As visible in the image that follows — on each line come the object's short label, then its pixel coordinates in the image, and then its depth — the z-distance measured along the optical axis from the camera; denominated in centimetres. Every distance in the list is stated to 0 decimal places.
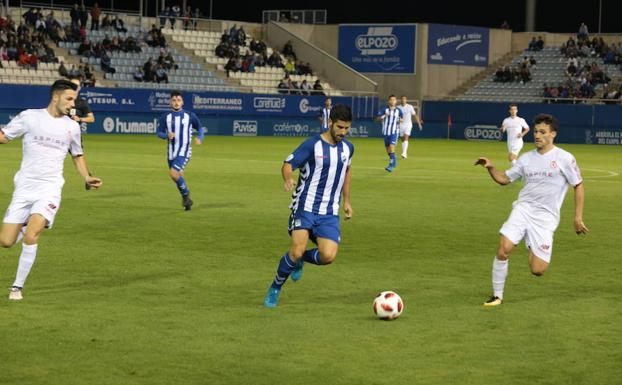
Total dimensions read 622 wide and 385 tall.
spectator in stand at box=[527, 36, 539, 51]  6675
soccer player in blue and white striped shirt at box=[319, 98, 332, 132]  4569
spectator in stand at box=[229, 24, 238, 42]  6110
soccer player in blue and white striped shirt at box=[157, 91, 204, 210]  2041
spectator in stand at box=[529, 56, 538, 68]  6481
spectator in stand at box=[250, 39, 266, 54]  6131
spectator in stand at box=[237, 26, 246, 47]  6162
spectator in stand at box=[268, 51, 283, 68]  6106
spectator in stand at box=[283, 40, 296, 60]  6358
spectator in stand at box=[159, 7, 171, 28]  5969
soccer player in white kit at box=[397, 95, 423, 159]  3734
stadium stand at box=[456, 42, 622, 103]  5997
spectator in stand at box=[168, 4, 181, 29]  6044
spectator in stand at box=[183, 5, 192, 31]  6044
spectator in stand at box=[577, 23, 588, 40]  6475
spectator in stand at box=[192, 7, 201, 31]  6106
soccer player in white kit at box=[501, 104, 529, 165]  3291
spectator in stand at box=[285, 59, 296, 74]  6098
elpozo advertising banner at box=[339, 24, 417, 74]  6556
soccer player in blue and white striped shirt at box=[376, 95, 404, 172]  3323
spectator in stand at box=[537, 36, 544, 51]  6650
